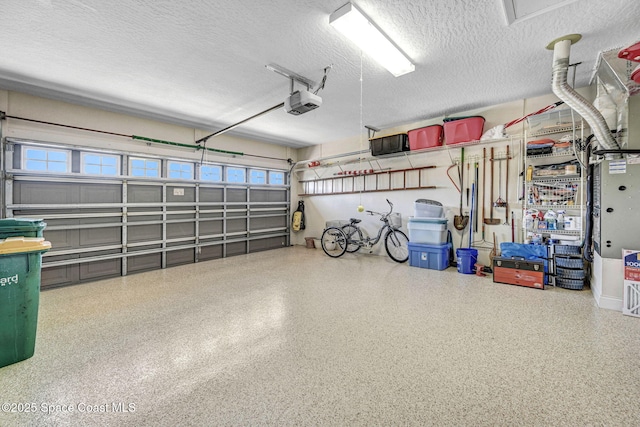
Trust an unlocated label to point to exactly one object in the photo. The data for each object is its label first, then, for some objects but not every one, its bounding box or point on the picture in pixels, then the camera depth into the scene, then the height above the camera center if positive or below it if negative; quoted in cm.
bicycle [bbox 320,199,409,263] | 523 -62
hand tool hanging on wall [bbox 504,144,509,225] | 416 +11
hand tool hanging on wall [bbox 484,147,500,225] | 427 -15
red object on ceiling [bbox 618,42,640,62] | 198 +124
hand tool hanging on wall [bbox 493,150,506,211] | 422 +36
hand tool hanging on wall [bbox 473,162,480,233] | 446 +24
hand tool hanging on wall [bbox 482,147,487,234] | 438 +64
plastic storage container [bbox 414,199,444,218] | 469 +4
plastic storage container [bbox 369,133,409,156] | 504 +133
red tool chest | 340 -83
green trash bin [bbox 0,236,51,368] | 174 -59
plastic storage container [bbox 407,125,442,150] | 462 +136
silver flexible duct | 259 +117
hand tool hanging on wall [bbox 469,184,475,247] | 446 -37
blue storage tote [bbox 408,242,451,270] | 438 -78
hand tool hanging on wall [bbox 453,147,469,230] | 457 -14
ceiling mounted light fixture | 212 +160
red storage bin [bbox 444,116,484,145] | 422 +137
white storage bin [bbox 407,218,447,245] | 445 -34
